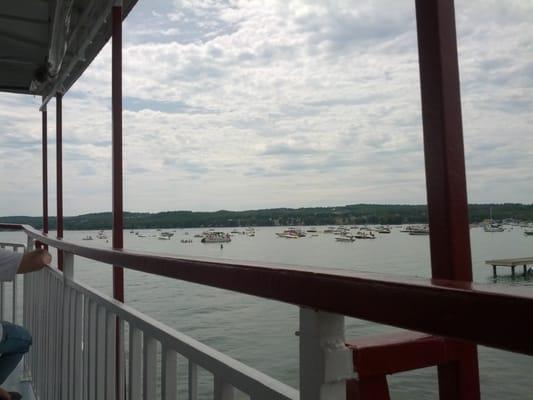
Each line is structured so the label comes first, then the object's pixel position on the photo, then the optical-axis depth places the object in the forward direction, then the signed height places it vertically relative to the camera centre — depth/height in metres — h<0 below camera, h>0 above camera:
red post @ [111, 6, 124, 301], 3.23 +0.63
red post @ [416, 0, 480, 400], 0.79 +0.14
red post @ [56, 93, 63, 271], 5.27 +0.83
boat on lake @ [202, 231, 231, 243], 55.91 -1.21
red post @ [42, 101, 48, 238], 5.88 +0.86
